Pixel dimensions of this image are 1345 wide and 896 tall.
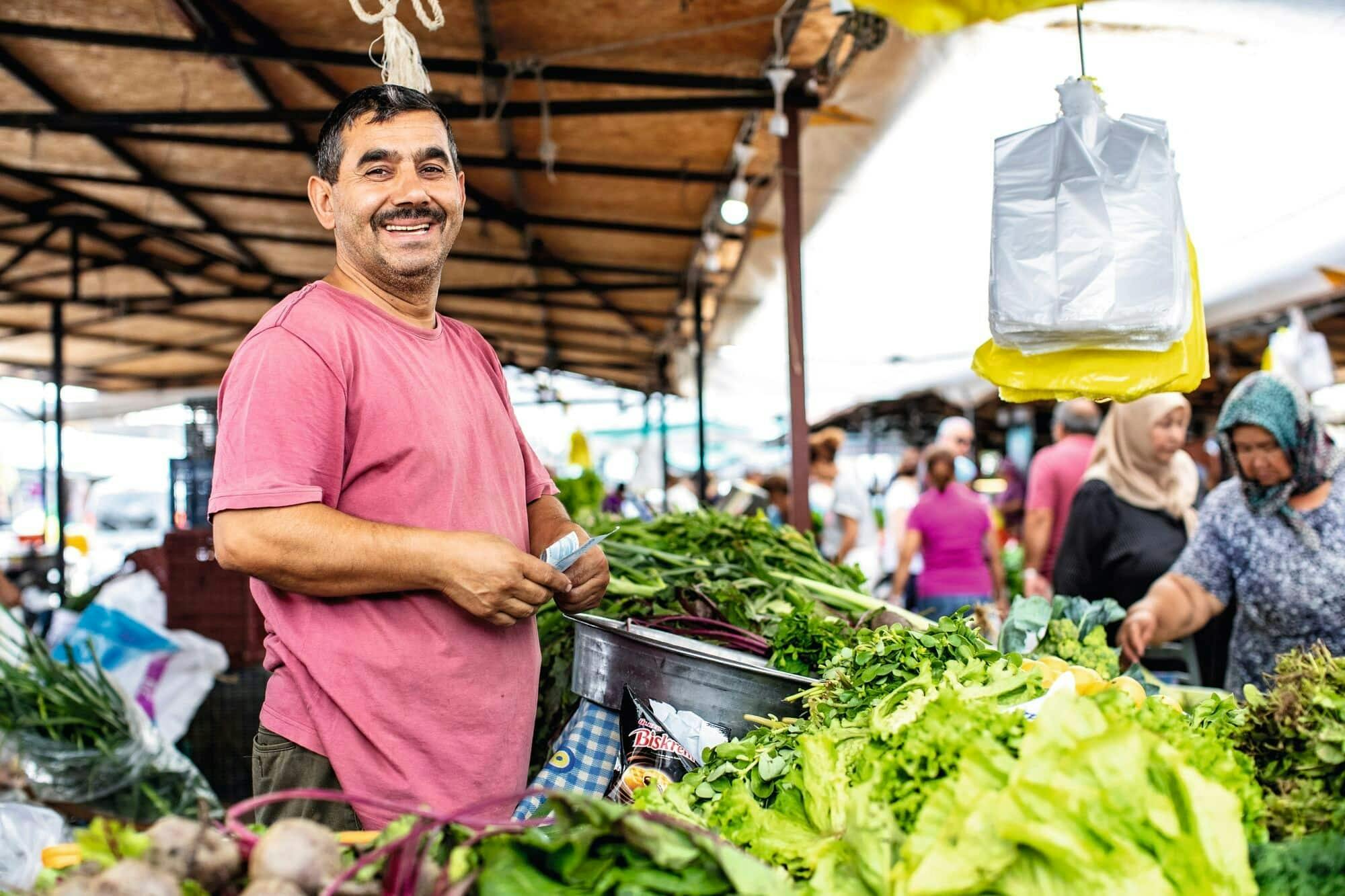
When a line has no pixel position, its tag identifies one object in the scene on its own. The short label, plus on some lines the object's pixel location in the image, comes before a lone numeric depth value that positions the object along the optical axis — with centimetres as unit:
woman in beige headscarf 435
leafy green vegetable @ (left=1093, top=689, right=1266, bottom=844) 132
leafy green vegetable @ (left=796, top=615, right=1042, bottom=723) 164
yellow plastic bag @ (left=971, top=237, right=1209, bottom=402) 221
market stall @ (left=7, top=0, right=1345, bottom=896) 117
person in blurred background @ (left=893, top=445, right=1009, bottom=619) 629
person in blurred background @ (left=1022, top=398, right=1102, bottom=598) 537
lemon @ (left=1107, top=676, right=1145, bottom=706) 198
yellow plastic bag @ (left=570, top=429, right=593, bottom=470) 996
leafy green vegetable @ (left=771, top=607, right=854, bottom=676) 221
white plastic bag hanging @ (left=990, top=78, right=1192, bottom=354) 211
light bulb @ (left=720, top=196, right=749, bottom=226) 562
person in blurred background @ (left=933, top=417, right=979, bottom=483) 654
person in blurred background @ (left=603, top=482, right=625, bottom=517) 756
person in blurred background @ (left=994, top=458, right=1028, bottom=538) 1054
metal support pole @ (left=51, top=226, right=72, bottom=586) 807
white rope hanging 232
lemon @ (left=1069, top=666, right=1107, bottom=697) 184
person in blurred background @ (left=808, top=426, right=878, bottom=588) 709
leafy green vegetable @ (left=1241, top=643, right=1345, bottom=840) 138
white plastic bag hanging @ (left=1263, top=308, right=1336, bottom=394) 523
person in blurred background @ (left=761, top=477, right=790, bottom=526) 880
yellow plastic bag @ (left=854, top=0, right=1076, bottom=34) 130
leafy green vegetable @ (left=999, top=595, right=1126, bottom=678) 261
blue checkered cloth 226
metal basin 204
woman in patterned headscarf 320
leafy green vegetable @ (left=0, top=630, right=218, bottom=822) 379
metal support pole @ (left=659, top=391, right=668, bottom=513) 1284
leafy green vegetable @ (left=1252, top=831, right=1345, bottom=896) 119
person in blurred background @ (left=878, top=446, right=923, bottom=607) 740
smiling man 176
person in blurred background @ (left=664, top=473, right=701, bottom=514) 574
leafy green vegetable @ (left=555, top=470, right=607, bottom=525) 588
